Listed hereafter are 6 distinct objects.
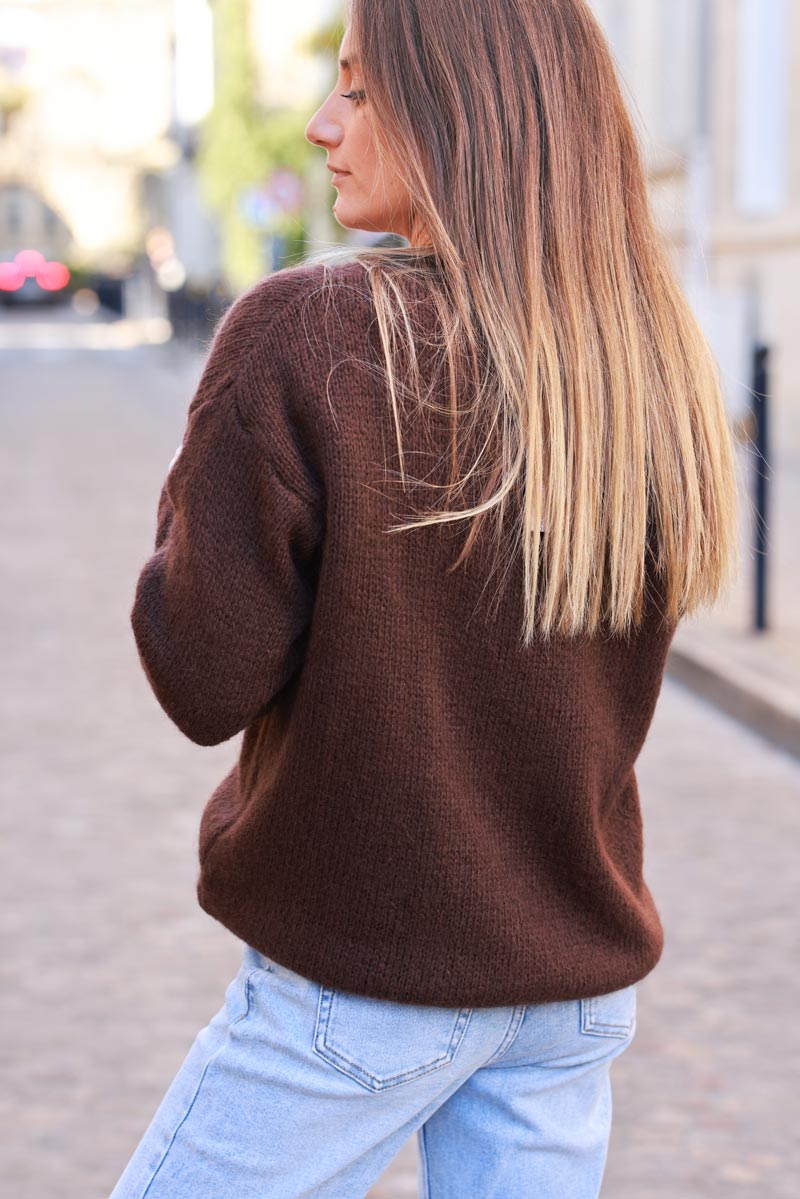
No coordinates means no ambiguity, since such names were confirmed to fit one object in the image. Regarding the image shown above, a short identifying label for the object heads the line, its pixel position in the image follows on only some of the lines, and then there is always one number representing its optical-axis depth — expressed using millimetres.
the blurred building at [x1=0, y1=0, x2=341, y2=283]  62312
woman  1377
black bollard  6566
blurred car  44406
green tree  27547
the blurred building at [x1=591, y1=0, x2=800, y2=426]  13398
